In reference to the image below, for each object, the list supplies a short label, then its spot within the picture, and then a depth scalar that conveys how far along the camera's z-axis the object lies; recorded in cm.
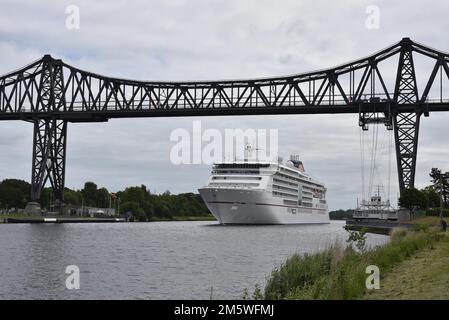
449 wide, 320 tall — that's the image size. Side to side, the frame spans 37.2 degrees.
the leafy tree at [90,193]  19395
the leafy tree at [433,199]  12898
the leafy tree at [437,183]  12788
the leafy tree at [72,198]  17412
